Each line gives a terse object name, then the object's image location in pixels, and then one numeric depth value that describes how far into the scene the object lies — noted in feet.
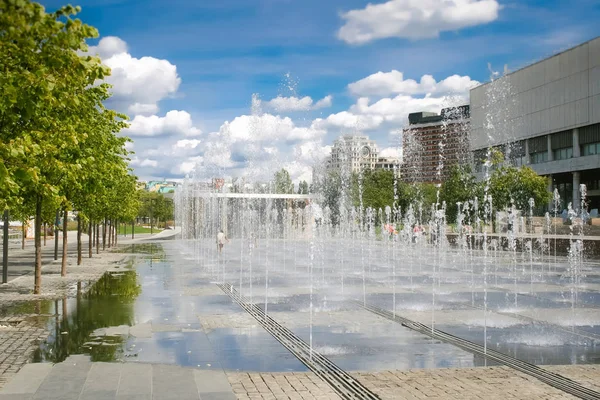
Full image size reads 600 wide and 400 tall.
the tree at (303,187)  295.69
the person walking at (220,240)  110.09
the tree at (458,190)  195.62
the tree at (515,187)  164.55
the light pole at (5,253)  60.15
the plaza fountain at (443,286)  35.73
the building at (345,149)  405.59
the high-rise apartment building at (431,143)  486.79
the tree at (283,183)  265.13
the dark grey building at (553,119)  213.87
